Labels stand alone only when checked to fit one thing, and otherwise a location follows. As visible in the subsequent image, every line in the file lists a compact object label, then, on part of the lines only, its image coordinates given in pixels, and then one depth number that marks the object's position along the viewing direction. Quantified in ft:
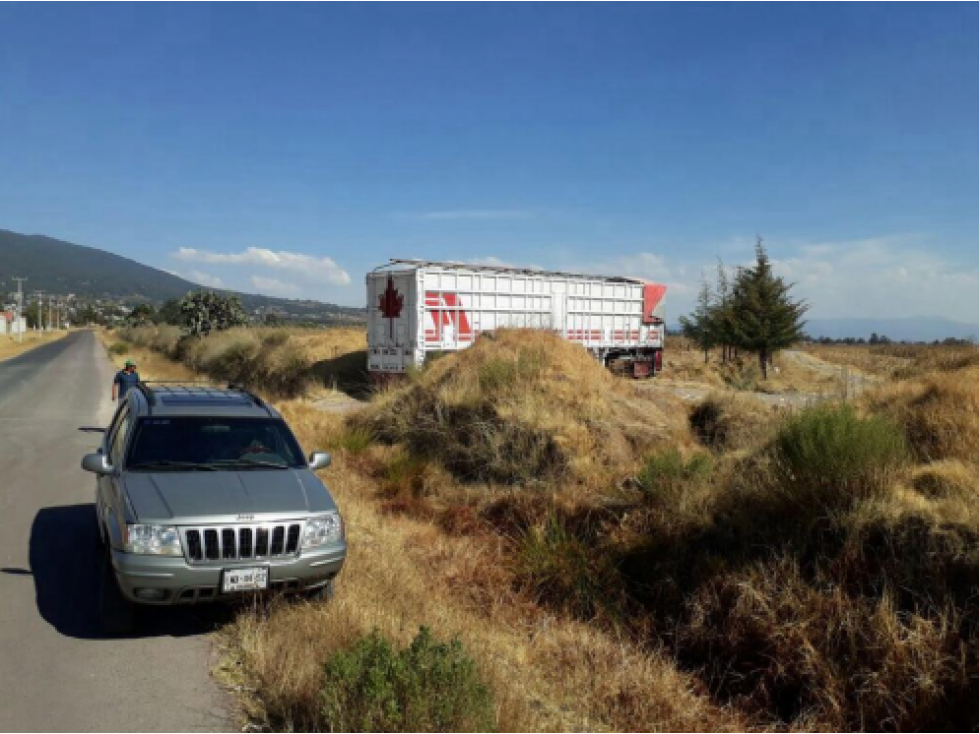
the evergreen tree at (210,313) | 137.39
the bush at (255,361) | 82.48
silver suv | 16.66
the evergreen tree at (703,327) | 109.29
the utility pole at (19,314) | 272.97
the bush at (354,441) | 41.45
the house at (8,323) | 319.37
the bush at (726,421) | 35.63
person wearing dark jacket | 53.31
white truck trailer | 64.95
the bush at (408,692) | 12.80
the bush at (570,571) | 22.90
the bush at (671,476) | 25.86
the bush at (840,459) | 21.22
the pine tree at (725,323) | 97.16
